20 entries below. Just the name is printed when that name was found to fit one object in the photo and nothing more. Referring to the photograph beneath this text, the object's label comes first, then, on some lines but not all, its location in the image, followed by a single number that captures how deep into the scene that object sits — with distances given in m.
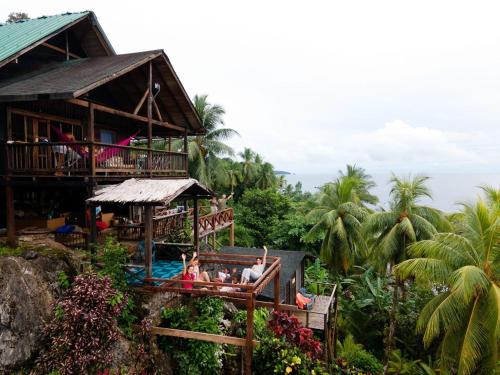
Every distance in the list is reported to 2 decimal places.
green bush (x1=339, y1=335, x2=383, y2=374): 14.25
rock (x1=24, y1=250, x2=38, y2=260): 8.23
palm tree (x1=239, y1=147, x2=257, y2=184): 38.28
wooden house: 9.75
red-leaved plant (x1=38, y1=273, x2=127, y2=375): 6.77
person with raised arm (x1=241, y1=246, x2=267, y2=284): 9.70
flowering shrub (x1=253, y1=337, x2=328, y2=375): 8.18
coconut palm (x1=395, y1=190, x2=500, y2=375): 8.05
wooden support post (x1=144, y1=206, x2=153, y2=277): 8.55
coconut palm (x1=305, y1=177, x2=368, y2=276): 17.80
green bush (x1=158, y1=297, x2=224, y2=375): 8.50
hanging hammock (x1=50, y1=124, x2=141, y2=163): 10.01
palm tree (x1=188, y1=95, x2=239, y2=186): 26.41
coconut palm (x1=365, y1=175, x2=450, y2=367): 14.46
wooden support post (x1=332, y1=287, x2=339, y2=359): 15.55
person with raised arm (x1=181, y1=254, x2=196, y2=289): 9.20
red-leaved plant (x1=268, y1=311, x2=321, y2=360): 8.95
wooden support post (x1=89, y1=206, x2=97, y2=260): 9.25
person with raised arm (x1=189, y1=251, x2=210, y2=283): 9.41
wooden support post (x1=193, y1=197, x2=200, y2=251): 11.21
